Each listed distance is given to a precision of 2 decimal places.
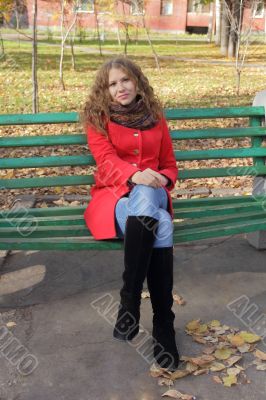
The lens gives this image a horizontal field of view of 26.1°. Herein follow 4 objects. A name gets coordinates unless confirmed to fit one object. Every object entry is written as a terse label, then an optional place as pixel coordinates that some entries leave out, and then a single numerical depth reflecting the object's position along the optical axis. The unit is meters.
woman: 2.68
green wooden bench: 3.04
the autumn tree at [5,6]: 13.81
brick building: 38.75
